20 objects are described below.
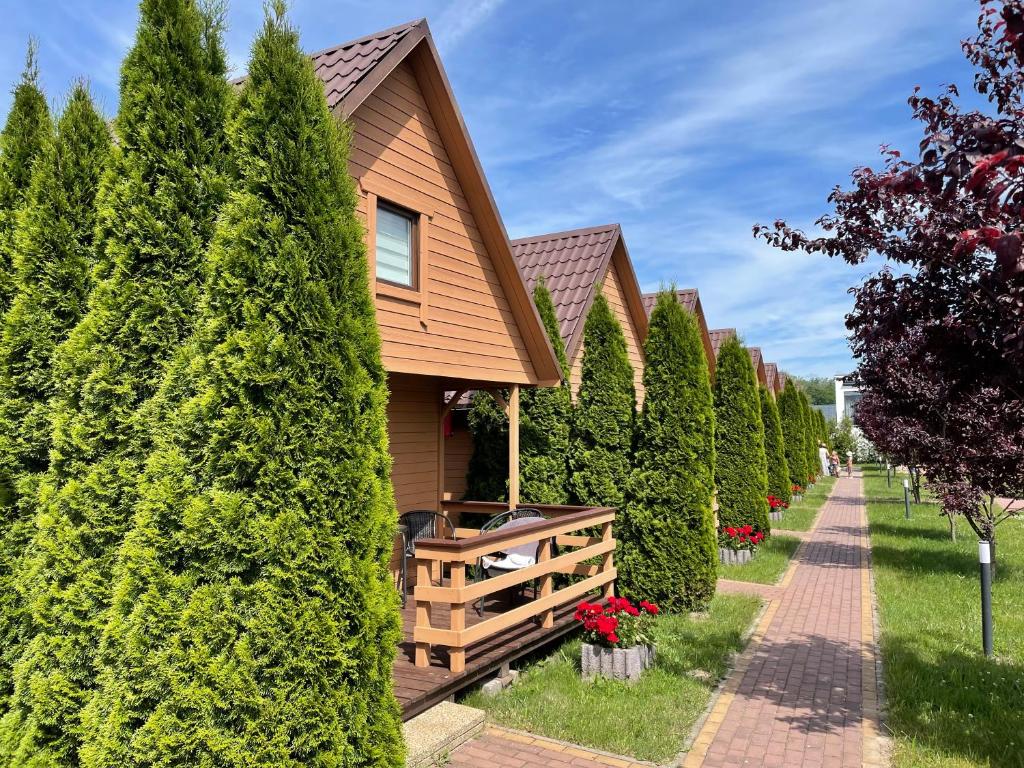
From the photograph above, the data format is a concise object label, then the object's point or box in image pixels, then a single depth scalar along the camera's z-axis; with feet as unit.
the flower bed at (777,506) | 64.54
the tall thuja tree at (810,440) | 103.40
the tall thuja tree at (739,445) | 48.34
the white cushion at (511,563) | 24.50
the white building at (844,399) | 254.59
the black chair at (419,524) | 29.66
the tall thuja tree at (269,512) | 11.44
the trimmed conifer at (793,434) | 88.43
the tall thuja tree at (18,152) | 16.14
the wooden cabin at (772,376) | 119.55
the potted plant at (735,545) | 43.86
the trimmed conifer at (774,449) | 64.39
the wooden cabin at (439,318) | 20.03
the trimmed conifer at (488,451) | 35.73
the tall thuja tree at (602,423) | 35.22
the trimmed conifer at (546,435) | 35.76
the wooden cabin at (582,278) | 41.39
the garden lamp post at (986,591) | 23.18
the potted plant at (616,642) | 22.15
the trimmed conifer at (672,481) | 31.17
